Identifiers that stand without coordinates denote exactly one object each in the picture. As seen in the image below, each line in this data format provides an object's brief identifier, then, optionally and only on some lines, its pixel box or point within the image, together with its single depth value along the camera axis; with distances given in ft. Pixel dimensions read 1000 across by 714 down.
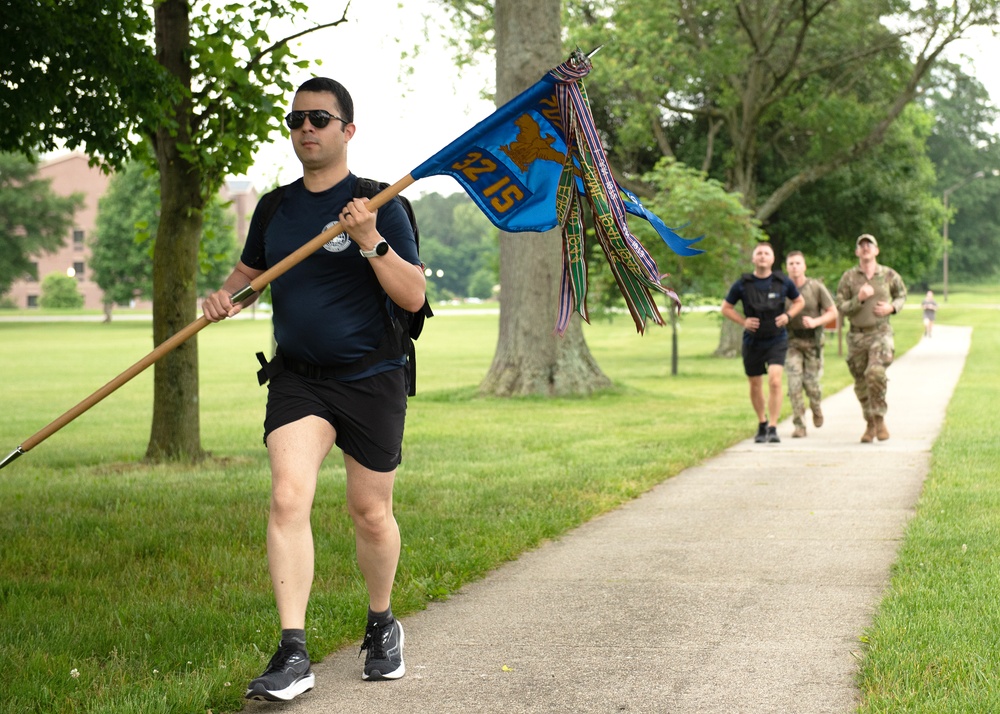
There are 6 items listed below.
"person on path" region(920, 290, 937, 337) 139.85
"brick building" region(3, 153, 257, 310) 354.33
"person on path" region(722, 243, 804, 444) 43.14
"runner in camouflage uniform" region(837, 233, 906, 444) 42.63
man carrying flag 14.78
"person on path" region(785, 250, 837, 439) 45.47
